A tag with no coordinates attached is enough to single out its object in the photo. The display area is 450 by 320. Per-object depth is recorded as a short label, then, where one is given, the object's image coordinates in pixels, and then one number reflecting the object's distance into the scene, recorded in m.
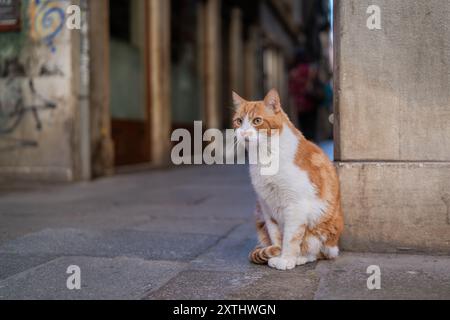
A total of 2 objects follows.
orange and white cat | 2.56
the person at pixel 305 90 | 9.40
